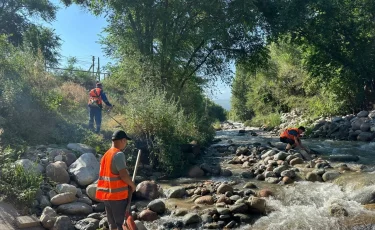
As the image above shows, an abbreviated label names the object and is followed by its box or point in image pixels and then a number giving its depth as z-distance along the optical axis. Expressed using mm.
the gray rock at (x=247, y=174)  10812
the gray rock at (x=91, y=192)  8141
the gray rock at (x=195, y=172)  11044
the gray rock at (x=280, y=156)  12202
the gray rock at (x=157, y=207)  7662
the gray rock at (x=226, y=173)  11147
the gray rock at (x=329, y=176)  9586
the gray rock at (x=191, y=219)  7082
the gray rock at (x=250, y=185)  9469
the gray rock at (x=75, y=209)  7410
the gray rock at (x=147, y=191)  8594
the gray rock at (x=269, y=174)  10352
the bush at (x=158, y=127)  11078
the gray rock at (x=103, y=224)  6771
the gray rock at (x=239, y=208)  7344
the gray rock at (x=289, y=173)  10007
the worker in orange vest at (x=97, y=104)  13109
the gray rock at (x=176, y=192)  8820
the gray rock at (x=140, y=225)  6593
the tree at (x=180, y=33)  18031
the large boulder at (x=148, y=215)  7334
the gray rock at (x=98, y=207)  7820
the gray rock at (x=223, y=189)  8745
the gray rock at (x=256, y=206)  7465
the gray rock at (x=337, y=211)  7070
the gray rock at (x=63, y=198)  7543
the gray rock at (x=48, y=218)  6578
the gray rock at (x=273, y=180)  9875
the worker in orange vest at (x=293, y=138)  13703
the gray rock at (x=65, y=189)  7895
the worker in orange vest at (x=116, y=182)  5255
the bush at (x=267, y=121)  29797
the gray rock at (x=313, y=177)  9727
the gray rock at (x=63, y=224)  6546
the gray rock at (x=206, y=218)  7126
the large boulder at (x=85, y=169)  8805
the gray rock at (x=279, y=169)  10478
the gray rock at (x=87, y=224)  6746
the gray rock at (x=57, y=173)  8511
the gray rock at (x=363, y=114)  19297
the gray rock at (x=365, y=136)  16422
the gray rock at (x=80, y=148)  10484
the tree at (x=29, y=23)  29172
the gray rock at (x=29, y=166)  7807
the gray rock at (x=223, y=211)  7266
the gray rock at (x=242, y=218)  7110
